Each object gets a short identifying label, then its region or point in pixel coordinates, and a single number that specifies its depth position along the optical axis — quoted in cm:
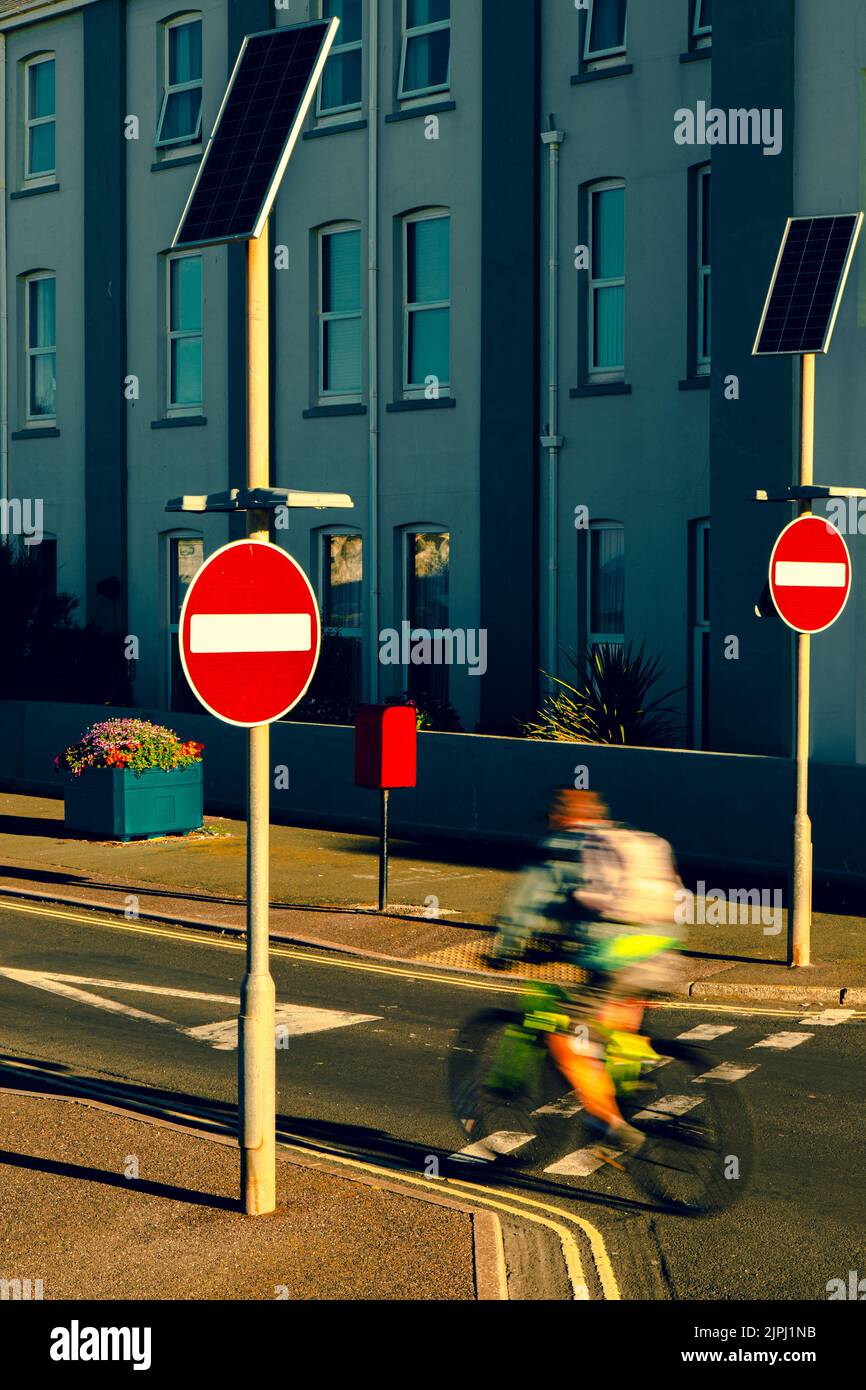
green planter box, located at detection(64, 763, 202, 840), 1903
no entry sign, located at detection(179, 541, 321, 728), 709
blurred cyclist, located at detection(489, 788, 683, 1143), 826
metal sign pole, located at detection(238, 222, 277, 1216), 730
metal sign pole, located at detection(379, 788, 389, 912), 1492
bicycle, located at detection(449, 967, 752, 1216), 816
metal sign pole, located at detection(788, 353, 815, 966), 1277
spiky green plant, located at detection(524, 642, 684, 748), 1920
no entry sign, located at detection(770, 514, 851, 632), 1255
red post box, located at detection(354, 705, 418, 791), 1477
